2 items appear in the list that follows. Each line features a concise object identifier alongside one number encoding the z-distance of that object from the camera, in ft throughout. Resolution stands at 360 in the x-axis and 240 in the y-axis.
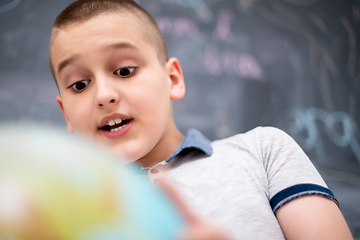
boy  1.37
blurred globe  0.79
